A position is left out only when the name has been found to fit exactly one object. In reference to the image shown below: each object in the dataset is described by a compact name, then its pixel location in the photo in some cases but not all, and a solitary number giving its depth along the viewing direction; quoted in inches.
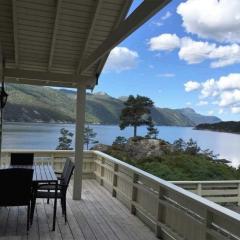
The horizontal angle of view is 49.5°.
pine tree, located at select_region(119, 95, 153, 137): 640.3
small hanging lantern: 178.9
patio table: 145.5
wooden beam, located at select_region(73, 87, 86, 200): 205.4
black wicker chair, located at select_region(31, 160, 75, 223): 153.2
